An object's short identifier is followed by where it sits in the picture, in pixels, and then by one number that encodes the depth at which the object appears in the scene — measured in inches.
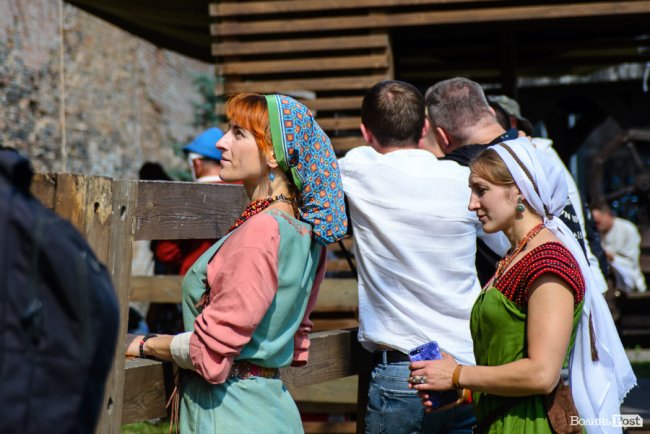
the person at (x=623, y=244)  464.9
